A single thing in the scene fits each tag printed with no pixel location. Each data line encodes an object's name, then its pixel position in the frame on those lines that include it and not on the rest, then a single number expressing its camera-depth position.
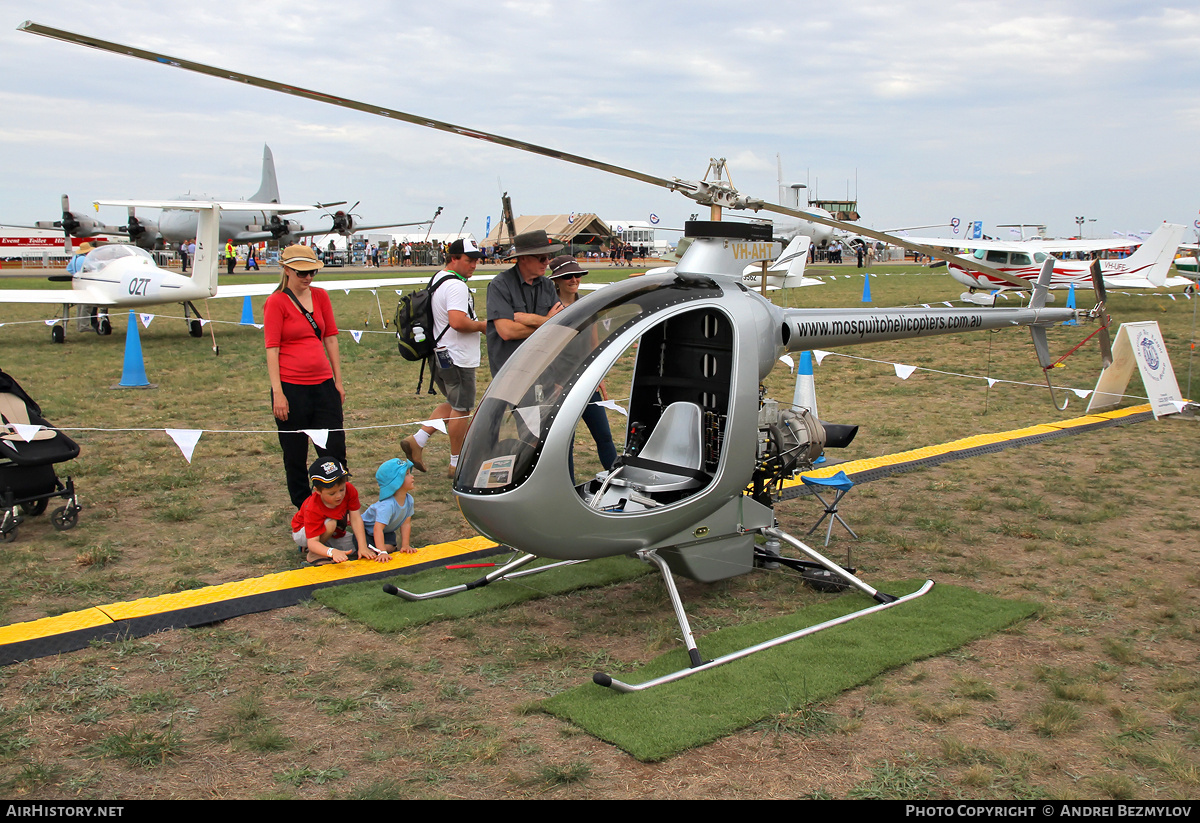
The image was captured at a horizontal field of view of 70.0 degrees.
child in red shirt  5.43
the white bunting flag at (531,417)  4.14
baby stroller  5.79
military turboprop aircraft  28.89
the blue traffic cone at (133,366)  11.97
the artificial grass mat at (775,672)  3.54
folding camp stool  5.70
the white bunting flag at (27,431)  5.77
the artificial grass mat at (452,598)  4.72
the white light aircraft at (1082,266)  23.89
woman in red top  5.54
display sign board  9.83
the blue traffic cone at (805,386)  8.55
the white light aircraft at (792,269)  19.96
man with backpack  6.82
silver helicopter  4.12
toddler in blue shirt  5.58
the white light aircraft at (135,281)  16.44
